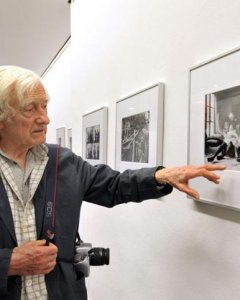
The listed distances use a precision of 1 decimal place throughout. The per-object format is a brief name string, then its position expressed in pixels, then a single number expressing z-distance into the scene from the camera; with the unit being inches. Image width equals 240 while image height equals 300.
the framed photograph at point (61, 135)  147.7
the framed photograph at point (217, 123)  33.6
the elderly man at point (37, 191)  36.7
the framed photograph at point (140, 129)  48.7
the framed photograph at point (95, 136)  74.2
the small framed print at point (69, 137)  128.0
